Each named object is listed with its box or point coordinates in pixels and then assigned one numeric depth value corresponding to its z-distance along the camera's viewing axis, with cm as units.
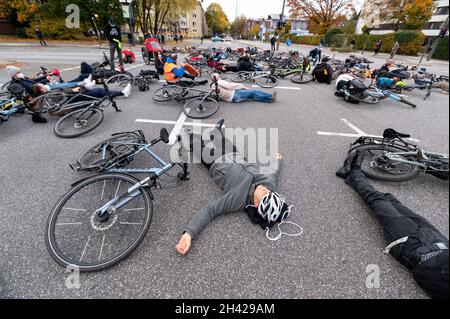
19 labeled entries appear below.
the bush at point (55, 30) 2675
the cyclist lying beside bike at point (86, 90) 517
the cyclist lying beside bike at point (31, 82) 513
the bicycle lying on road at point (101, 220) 207
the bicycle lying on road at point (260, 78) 865
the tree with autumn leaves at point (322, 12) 3909
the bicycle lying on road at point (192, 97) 556
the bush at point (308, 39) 4056
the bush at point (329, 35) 3368
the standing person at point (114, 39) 925
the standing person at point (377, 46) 2183
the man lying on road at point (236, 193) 234
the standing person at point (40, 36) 1998
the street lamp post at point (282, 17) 1808
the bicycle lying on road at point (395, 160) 297
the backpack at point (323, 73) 912
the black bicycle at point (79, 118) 430
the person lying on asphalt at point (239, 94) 632
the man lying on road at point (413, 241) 180
